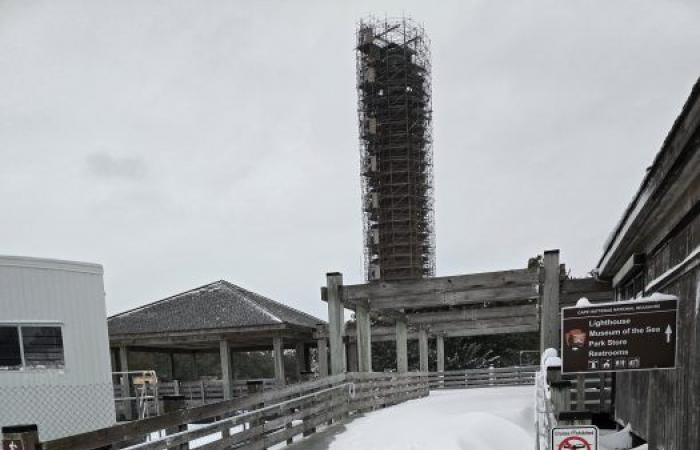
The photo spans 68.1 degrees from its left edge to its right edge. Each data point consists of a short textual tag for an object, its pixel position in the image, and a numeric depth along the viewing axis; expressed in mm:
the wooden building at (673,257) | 3828
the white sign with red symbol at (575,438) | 3521
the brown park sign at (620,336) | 4684
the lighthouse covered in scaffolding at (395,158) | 43688
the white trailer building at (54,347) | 9312
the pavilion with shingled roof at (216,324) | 18781
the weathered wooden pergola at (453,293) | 9750
